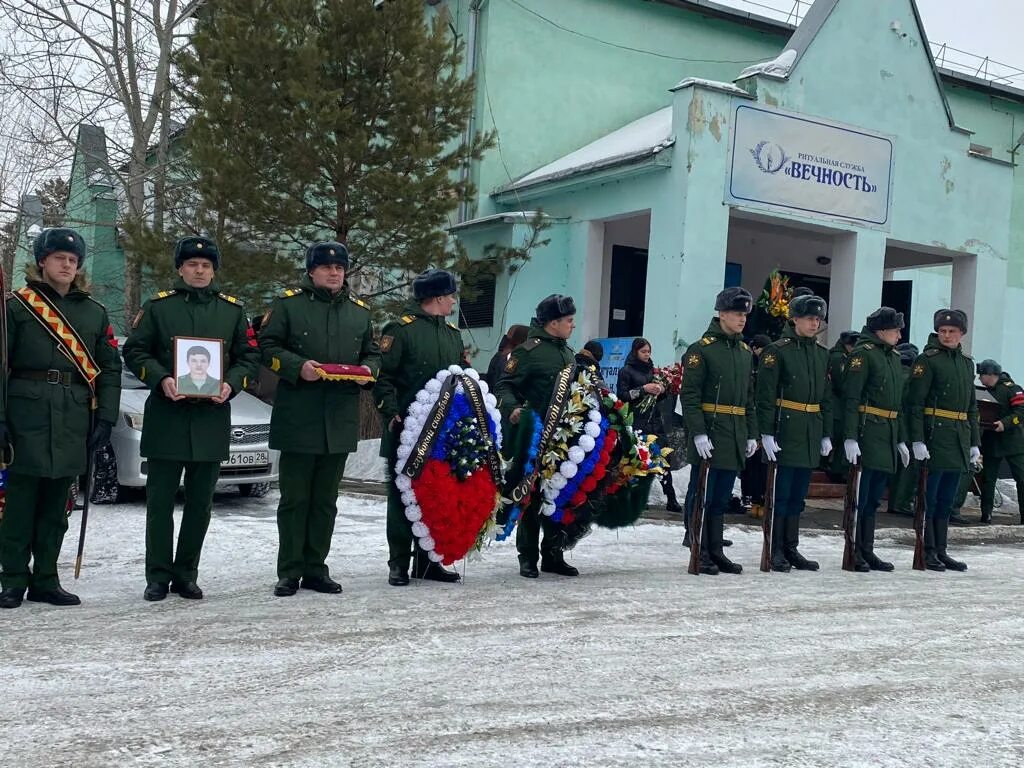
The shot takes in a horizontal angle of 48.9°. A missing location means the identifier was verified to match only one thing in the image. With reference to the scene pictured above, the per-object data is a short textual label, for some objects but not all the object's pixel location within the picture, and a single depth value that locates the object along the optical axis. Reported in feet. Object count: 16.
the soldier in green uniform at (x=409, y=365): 23.77
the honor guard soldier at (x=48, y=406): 20.04
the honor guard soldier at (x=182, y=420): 21.25
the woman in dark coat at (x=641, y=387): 38.86
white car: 35.65
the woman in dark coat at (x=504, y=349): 36.63
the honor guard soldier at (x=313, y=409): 22.29
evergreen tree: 48.65
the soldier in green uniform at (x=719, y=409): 27.40
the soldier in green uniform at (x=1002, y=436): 45.70
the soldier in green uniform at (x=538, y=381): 25.71
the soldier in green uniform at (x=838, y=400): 30.30
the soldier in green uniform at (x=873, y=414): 29.68
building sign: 52.42
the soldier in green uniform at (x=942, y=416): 30.58
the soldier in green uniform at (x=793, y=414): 28.71
